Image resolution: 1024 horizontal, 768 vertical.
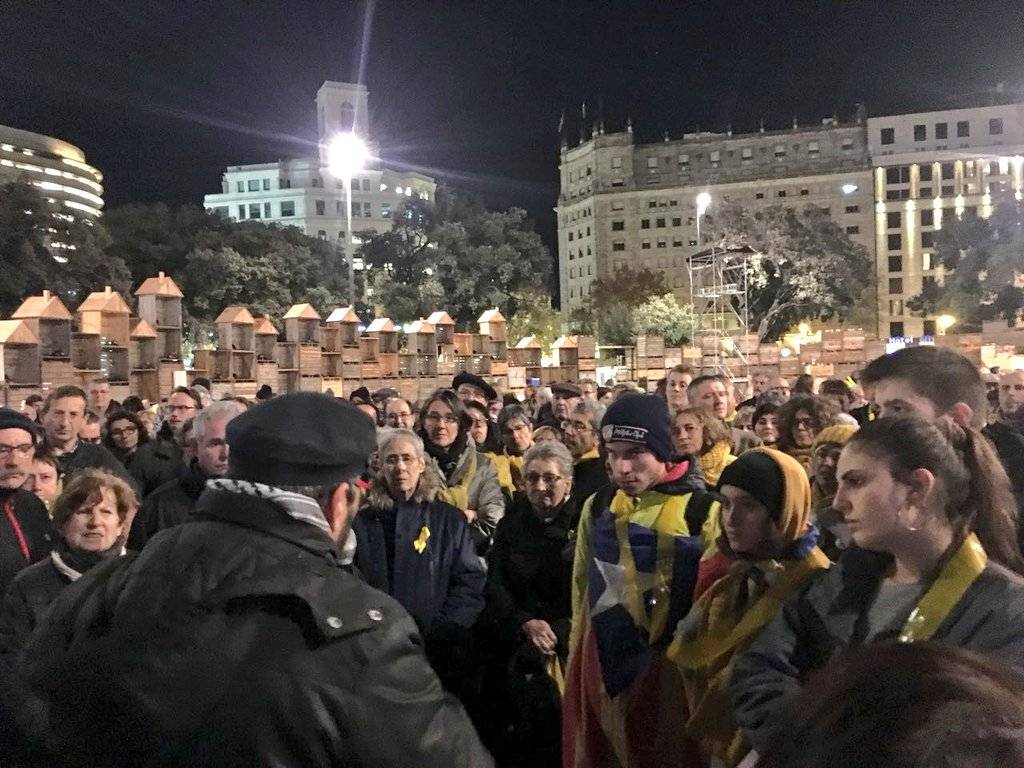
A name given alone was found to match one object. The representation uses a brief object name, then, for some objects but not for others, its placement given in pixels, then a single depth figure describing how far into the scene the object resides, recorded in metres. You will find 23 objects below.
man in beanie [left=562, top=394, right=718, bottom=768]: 3.24
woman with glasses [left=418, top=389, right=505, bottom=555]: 5.34
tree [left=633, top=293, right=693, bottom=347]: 47.16
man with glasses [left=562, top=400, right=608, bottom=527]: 5.38
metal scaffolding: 25.34
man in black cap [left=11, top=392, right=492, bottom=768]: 1.50
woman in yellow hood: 2.82
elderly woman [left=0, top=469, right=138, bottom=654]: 3.13
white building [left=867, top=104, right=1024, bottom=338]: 72.00
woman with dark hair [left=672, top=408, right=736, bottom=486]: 5.37
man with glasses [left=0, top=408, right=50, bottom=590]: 3.84
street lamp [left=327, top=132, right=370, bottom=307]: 17.89
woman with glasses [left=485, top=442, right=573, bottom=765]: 4.25
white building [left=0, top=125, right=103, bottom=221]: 70.06
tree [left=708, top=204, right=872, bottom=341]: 53.17
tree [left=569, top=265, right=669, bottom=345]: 57.53
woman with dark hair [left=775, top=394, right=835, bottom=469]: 5.47
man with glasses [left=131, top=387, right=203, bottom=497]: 6.51
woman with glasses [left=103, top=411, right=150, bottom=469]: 7.23
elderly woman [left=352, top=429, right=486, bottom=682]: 4.02
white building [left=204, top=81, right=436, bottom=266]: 95.75
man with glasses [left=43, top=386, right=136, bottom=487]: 6.14
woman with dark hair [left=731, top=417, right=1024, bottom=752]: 2.15
